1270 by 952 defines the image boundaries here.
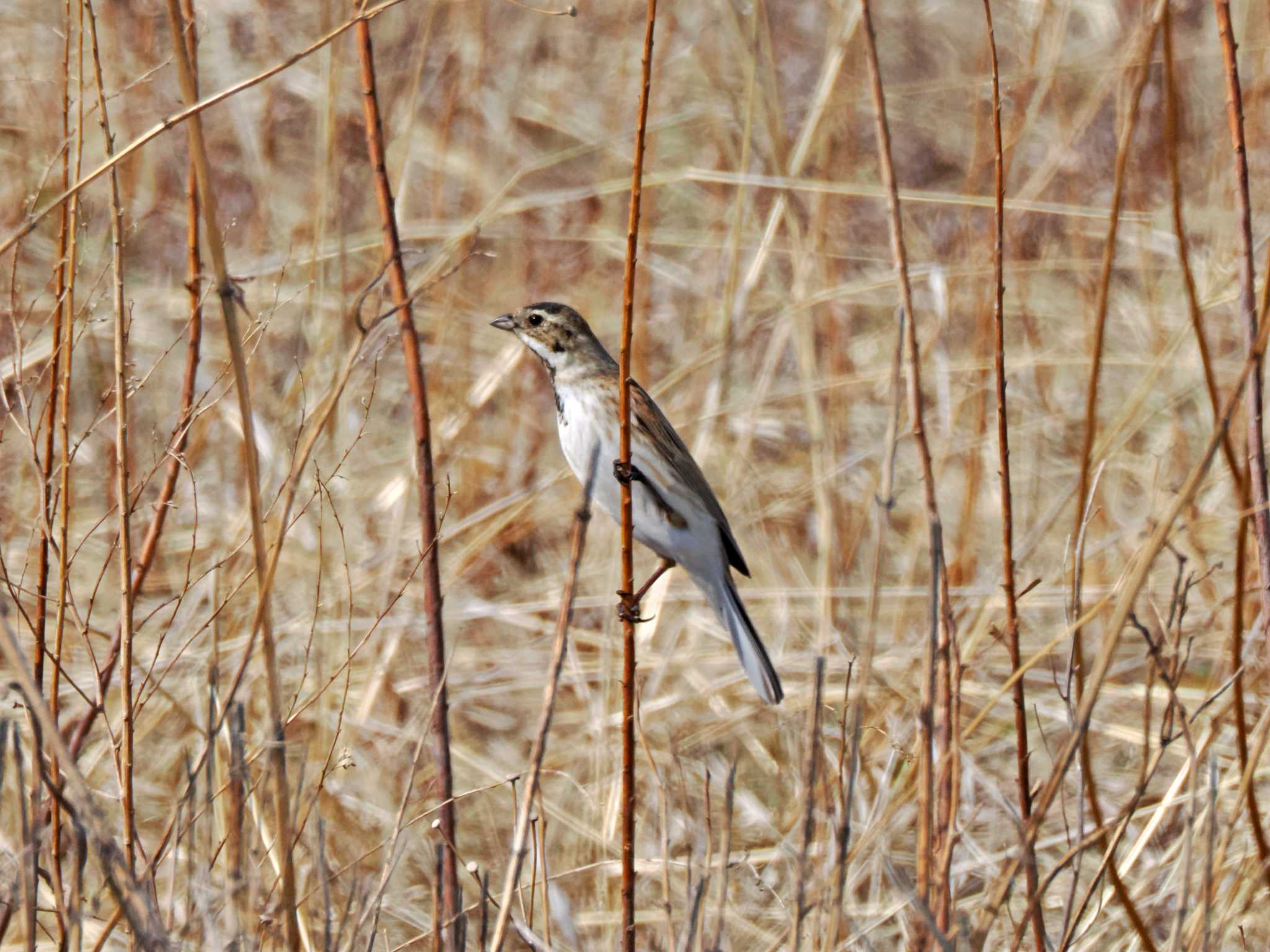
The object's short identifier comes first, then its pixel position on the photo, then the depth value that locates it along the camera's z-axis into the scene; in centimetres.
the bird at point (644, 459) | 759
